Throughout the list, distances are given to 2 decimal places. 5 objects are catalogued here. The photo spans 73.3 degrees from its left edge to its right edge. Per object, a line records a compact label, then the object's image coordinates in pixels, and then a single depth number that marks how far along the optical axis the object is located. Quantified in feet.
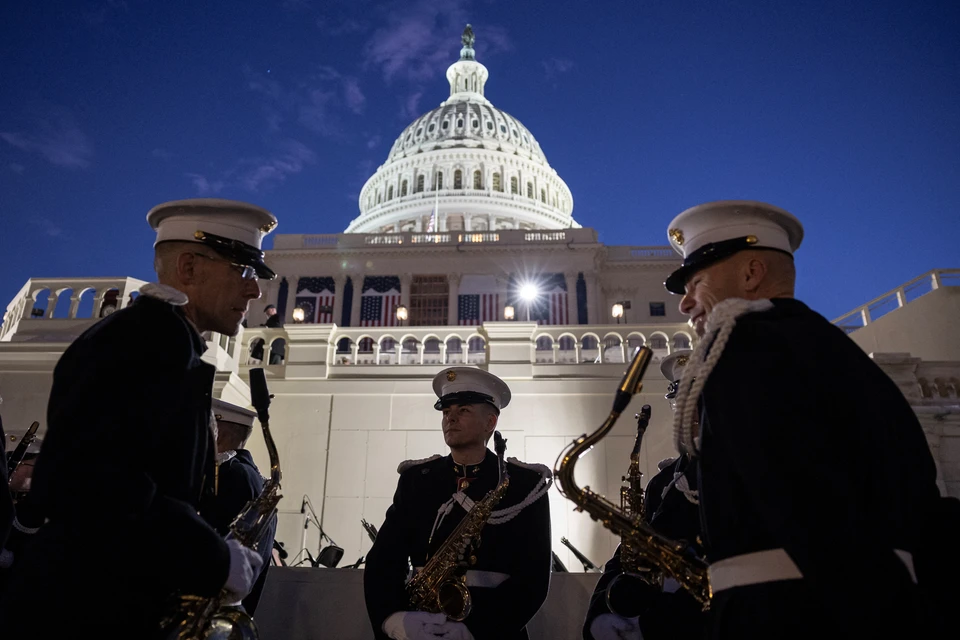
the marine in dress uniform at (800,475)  5.43
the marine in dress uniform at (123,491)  6.72
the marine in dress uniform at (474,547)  12.15
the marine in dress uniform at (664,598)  10.85
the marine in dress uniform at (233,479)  14.93
